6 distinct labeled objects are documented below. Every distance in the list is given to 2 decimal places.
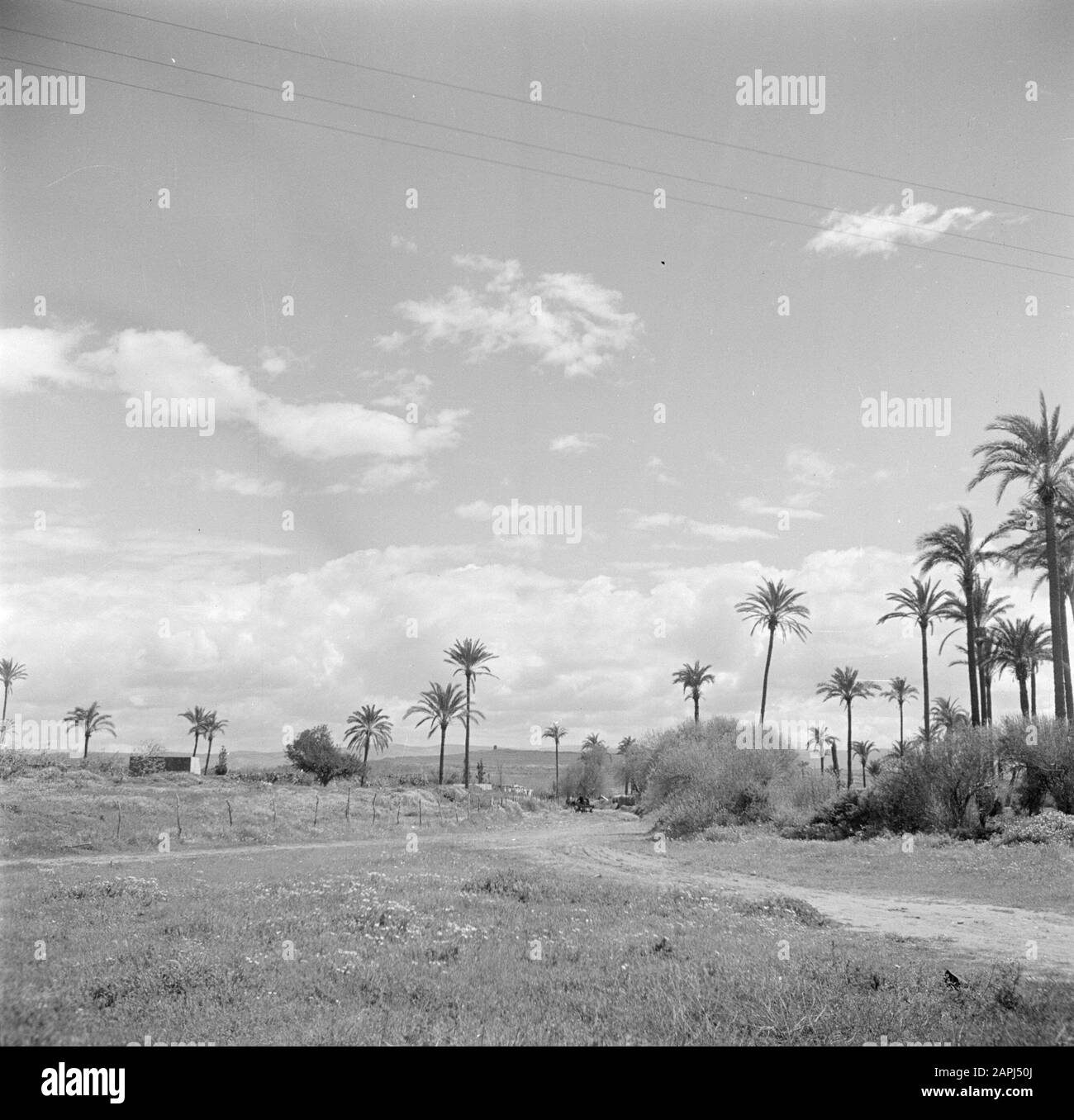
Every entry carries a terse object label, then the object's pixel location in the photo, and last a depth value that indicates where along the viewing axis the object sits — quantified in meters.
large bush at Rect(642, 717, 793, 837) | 42.28
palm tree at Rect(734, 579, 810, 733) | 53.50
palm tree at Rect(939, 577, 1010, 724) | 41.19
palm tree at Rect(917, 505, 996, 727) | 38.22
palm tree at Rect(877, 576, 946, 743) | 46.69
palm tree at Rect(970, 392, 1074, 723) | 30.89
